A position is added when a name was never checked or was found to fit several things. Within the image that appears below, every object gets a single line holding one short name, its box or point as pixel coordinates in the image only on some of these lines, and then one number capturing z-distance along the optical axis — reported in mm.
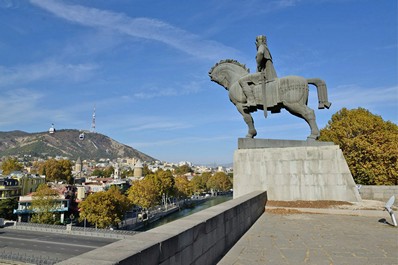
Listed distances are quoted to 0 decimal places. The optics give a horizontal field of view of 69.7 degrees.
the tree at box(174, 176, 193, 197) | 81450
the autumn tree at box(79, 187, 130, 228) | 44844
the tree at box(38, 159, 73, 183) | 90625
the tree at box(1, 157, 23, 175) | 88544
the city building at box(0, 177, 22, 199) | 60750
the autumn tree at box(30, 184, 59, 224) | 50688
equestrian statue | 10875
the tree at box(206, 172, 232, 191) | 110212
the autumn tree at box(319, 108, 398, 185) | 20931
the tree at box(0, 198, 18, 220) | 54750
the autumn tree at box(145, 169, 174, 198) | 68025
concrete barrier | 2260
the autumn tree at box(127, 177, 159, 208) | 59438
